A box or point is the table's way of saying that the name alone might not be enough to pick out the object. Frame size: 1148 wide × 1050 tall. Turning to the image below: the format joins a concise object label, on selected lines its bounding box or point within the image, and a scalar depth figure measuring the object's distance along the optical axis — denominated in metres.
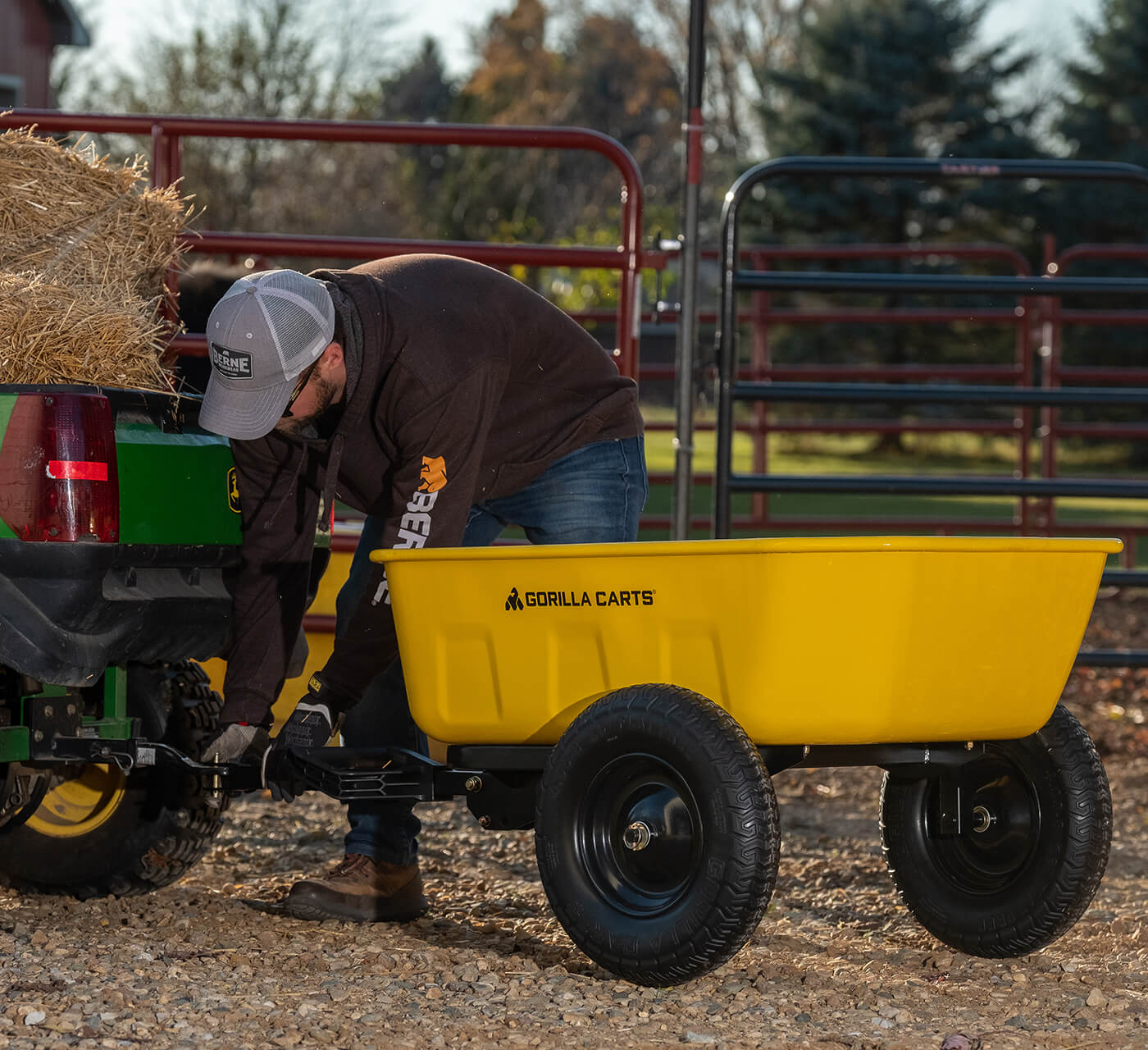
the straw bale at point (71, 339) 6.87
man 6.49
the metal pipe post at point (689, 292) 11.02
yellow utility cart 5.72
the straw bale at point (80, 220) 7.80
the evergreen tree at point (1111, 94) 49.56
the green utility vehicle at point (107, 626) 6.43
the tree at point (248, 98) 45.41
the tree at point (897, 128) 46.00
